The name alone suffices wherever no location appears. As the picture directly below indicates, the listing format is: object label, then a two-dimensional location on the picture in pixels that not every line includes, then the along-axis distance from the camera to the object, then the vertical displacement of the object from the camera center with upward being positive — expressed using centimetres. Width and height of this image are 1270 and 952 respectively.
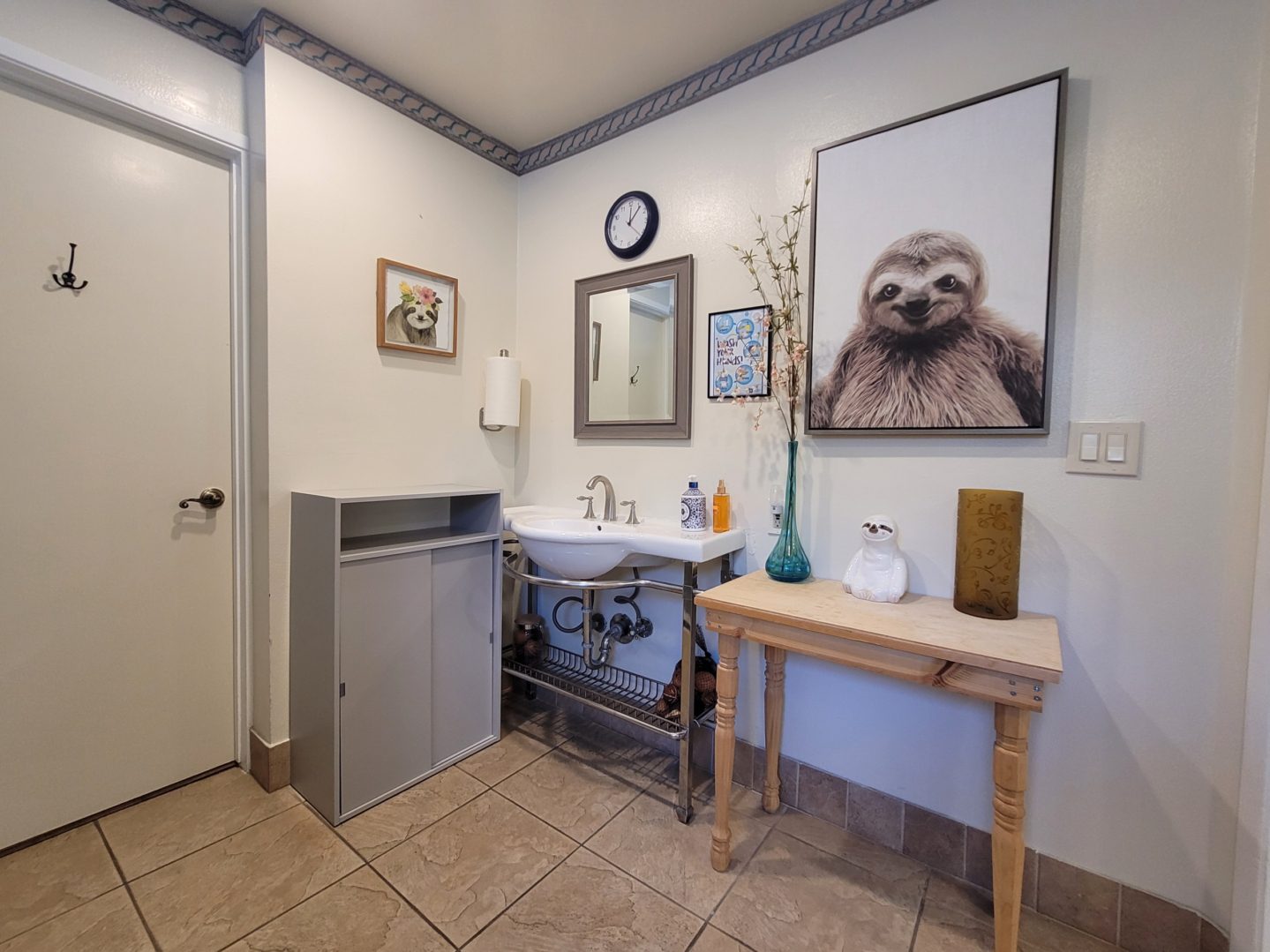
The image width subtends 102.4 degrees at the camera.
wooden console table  100 -41
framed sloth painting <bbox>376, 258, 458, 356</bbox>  188 +54
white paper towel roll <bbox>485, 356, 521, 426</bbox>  214 +26
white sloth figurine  131 -28
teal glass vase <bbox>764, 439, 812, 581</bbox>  150 -28
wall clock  191 +88
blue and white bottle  169 -18
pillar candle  119 -21
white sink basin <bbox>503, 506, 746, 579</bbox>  150 -28
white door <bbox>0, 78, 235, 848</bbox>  139 -7
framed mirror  183 +39
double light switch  116 +4
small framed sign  166 +34
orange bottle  169 -18
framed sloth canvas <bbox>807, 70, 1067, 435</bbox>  124 +51
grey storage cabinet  153 -64
